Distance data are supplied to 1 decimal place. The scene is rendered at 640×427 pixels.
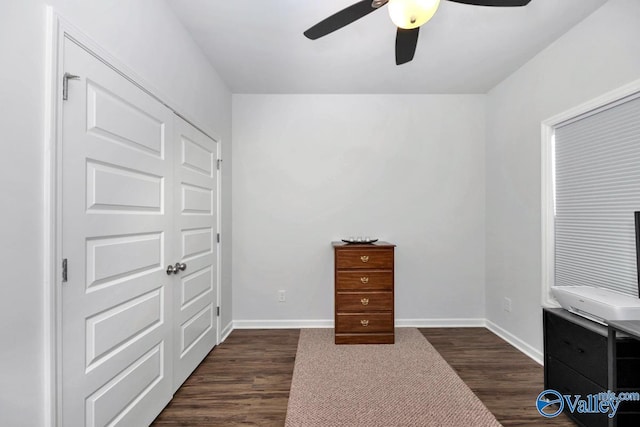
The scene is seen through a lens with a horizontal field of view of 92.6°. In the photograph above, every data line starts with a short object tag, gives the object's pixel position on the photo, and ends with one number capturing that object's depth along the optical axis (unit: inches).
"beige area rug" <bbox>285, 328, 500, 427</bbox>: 73.9
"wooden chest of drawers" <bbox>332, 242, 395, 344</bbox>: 117.1
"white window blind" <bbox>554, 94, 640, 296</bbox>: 75.0
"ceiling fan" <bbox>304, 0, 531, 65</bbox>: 53.6
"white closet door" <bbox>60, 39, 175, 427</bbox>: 49.4
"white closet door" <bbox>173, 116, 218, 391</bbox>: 86.1
